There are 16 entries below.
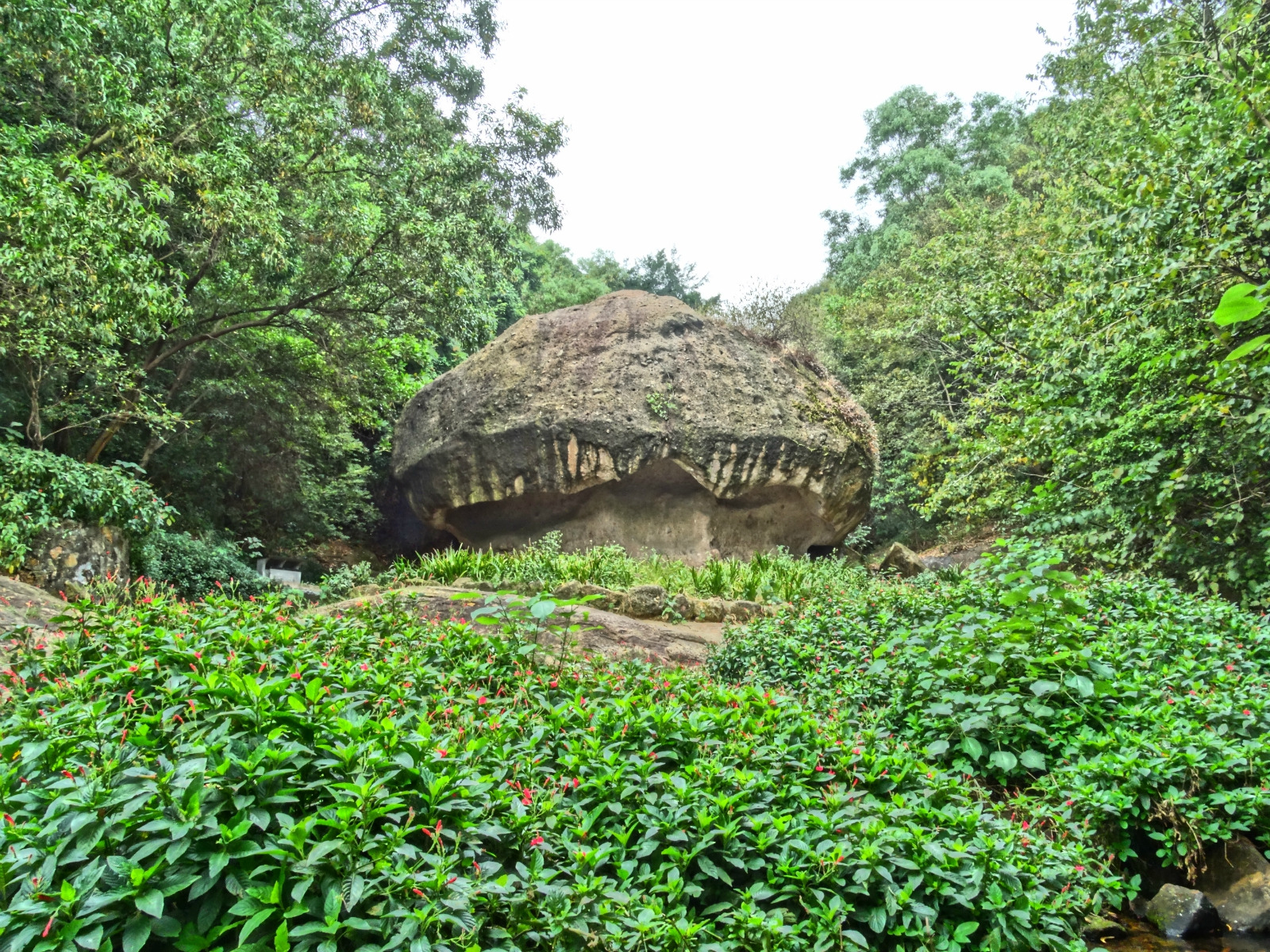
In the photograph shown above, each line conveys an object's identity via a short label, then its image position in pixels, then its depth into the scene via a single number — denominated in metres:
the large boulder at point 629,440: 11.74
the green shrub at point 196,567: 10.79
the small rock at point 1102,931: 3.30
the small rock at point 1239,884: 3.48
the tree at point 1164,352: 6.64
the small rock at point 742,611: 8.44
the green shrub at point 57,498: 7.70
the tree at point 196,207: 7.22
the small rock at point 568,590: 8.05
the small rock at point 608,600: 8.02
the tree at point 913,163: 27.27
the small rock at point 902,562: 12.51
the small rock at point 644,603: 8.03
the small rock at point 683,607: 8.22
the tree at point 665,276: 27.73
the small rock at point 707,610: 8.33
